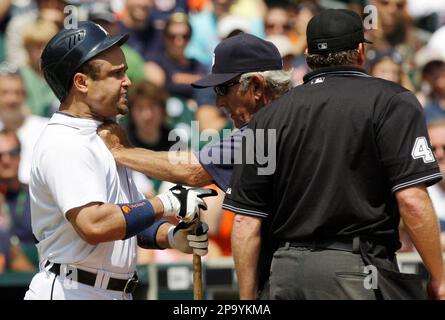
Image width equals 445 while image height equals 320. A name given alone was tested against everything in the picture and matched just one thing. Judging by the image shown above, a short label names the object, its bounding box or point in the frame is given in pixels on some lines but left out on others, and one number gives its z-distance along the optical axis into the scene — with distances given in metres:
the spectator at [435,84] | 15.59
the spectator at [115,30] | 15.99
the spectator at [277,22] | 16.67
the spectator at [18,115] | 15.44
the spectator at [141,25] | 16.56
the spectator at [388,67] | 15.64
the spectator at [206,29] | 16.80
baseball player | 7.59
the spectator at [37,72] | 15.93
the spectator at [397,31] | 16.53
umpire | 7.25
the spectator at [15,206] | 14.73
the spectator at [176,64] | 16.27
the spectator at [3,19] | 16.31
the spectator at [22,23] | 16.28
